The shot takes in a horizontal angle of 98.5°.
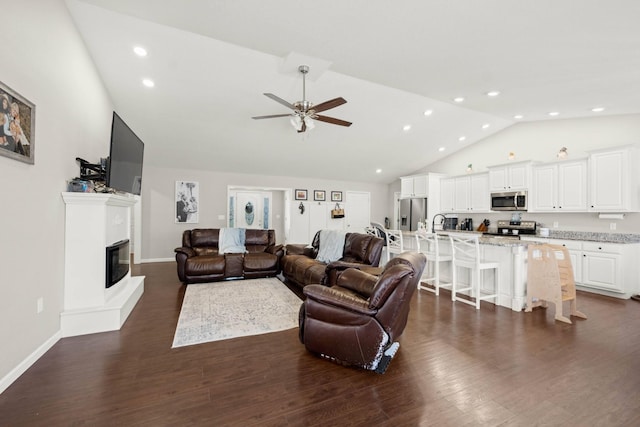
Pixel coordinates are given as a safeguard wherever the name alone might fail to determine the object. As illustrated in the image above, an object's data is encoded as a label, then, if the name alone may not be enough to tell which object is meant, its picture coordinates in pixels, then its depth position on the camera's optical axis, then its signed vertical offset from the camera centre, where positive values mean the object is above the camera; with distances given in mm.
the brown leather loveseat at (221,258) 4824 -805
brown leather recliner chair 2113 -832
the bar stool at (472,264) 3687 -644
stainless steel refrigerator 7734 +99
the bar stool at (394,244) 4943 -529
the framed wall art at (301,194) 8743 +655
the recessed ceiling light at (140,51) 3348 +2002
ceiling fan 3285 +1302
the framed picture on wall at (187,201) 7266 +336
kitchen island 3685 -674
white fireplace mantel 2803 -584
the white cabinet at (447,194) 7391 +613
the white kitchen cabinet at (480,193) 6471 +573
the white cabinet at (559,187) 4929 +587
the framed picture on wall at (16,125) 1896 +640
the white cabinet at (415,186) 7661 +893
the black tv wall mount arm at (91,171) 3174 +502
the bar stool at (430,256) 4160 -611
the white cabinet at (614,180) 4391 +634
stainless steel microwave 5715 +361
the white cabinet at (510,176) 5664 +888
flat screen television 2971 +656
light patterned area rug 2848 -1213
